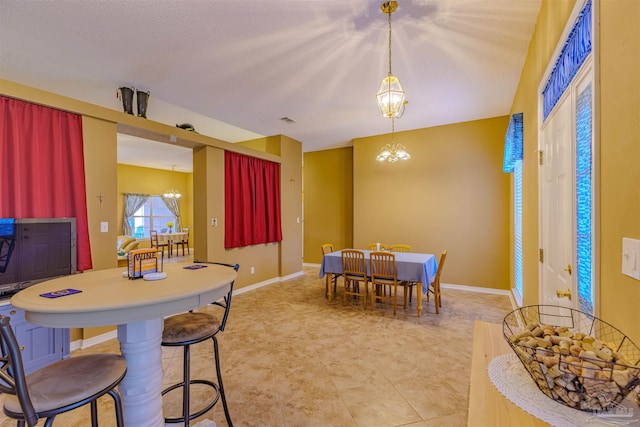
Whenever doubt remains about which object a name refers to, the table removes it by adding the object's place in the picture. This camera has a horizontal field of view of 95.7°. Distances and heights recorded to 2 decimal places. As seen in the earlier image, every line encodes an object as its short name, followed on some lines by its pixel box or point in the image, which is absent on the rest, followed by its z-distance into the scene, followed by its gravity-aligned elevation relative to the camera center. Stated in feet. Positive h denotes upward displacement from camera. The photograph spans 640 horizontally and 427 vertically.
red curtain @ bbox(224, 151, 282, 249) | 15.89 +0.66
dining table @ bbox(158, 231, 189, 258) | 28.35 -2.55
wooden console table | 2.38 -1.77
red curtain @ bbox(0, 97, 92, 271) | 8.34 +1.49
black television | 7.34 -1.00
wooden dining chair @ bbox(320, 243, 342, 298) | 14.92 -3.38
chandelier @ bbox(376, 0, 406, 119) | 7.83 +3.12
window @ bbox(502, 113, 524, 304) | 10.53 +1.53
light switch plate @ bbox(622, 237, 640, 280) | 2.87 -0.50
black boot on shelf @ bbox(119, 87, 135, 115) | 11.38 +4.53
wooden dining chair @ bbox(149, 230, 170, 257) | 27.81 -2.95
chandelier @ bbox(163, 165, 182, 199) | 32.14 +2.11
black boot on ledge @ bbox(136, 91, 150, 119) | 11.76 +4.52
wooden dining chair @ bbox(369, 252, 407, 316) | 12.48 -2.65
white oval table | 3.75 -1.31
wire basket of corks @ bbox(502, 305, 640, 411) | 2.14 -1.25
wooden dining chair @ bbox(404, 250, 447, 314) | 12.69 -3.45
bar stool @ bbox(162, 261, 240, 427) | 5.31 -2.28
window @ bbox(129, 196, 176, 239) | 30.83 -0.52
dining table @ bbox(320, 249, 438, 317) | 12.17 -2.55
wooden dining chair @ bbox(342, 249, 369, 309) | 13.35 -2.70
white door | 5.33 +0.06
